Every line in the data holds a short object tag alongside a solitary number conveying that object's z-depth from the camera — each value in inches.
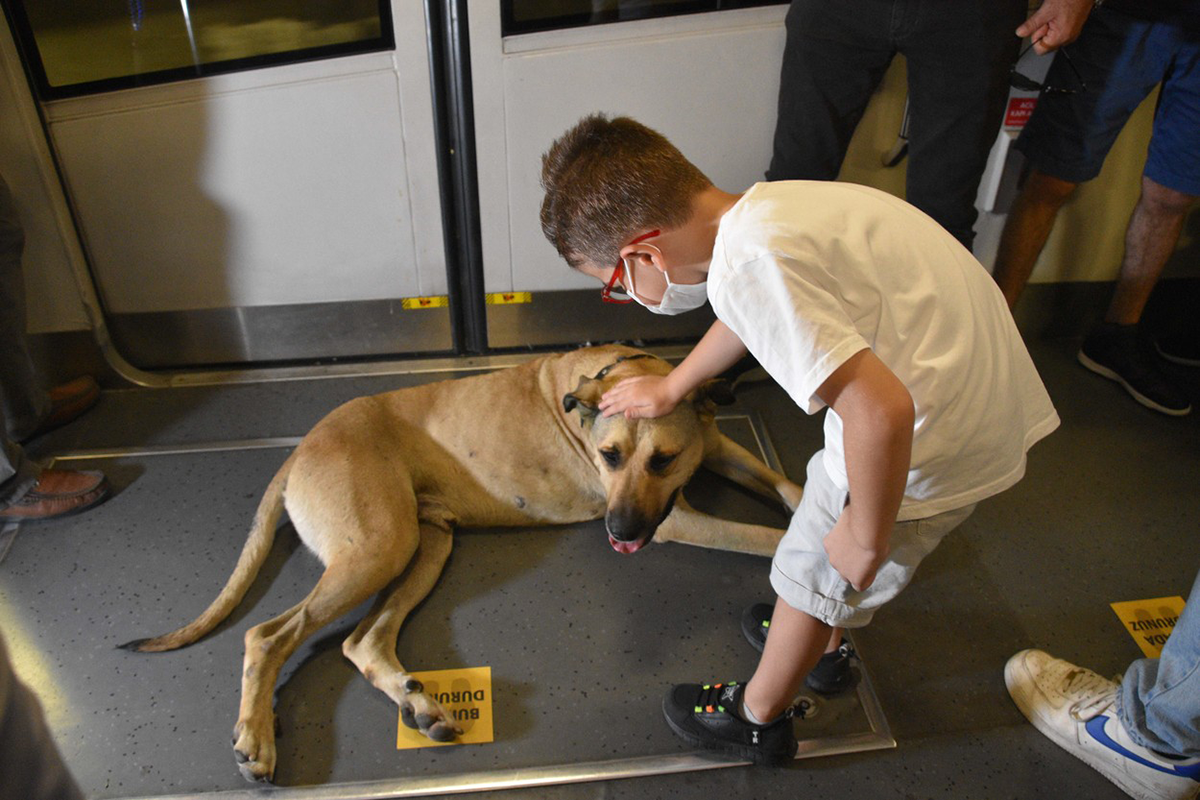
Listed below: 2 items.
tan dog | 87.7
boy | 51.4
